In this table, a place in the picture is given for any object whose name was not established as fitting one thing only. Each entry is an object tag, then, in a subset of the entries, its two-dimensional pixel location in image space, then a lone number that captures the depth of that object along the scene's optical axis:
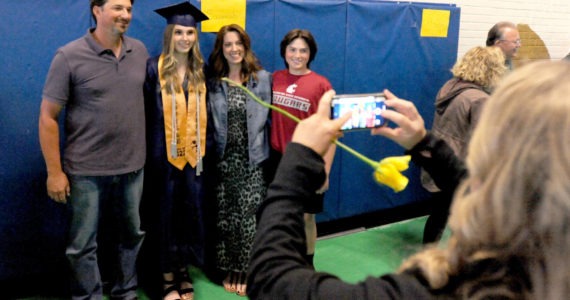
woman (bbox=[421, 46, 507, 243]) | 3.49
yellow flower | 1.20
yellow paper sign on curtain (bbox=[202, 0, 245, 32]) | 3.30
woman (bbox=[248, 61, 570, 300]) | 0.70
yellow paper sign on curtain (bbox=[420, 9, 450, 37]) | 4.43
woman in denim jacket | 3.15
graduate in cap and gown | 2.94
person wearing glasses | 4.26
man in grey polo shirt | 2.62
